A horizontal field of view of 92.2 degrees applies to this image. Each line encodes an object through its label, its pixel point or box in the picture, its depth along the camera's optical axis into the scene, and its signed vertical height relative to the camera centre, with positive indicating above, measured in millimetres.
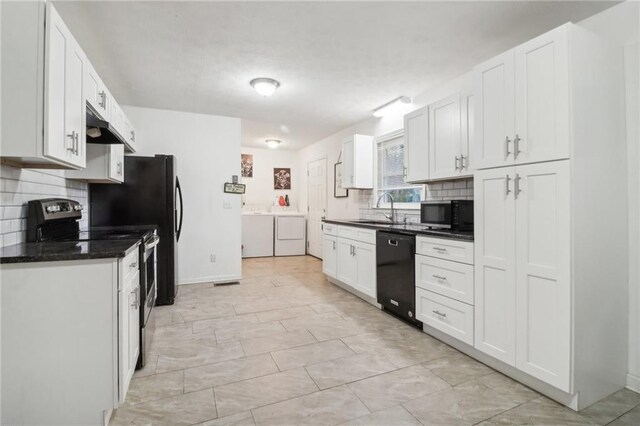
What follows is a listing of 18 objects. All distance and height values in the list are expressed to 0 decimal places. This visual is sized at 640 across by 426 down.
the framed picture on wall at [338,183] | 5457 +598
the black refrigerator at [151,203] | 3324 +130
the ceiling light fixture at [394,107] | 3771 +1413
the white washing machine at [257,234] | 6602 -407
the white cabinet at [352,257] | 3430 -523
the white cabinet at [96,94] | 2004 +870
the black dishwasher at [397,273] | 2799 -564
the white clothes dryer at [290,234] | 6797 -423
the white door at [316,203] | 6250 +271
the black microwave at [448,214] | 2625 +14
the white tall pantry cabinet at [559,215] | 1682 +4
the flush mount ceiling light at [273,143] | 6220 +1496
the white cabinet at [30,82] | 1376 +607
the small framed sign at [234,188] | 4547 +405
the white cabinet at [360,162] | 4453 +779
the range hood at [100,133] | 2004 +629
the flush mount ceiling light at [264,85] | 3234 +1386
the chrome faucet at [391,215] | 3928 +7
